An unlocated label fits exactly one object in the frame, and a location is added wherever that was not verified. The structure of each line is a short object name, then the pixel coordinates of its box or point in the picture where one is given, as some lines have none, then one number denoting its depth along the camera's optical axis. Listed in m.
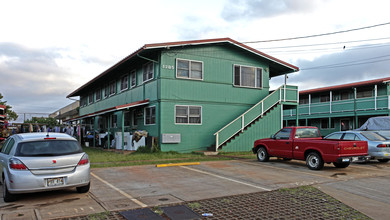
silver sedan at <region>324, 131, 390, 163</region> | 13.79
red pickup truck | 11.52
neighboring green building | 26.73
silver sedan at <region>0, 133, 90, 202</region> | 6.89
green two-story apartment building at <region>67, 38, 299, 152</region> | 19.05
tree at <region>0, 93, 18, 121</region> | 45.63
